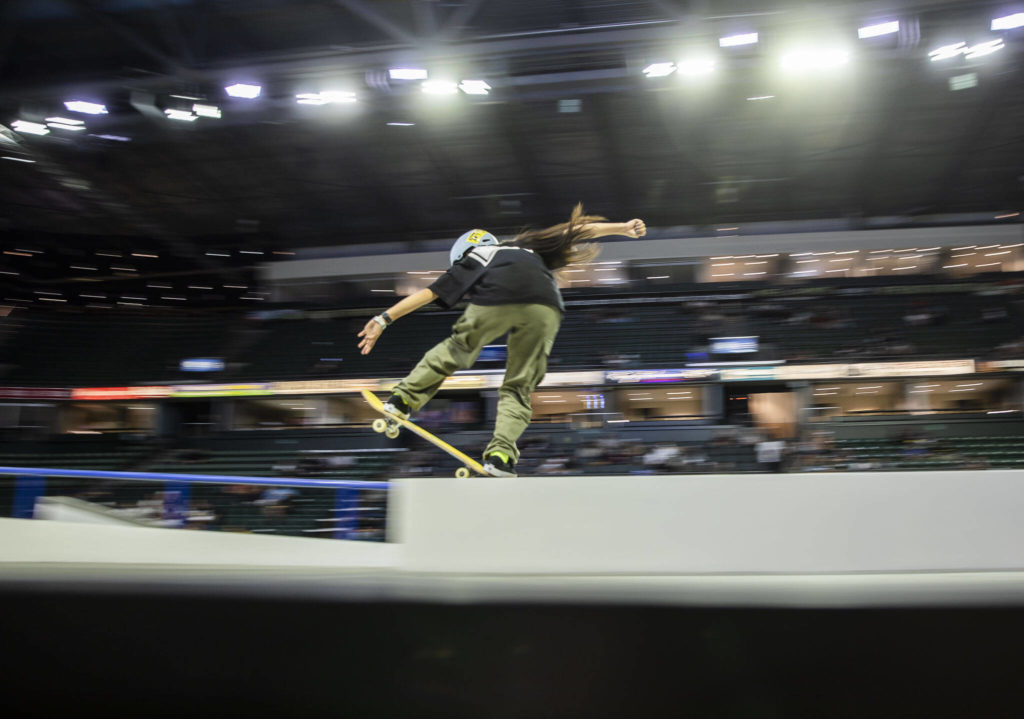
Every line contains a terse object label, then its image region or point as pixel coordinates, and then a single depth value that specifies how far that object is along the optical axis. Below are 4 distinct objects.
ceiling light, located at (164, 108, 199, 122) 11.99
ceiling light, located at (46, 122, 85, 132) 12.57
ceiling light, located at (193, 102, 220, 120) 11.95
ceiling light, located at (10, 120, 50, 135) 12.48
